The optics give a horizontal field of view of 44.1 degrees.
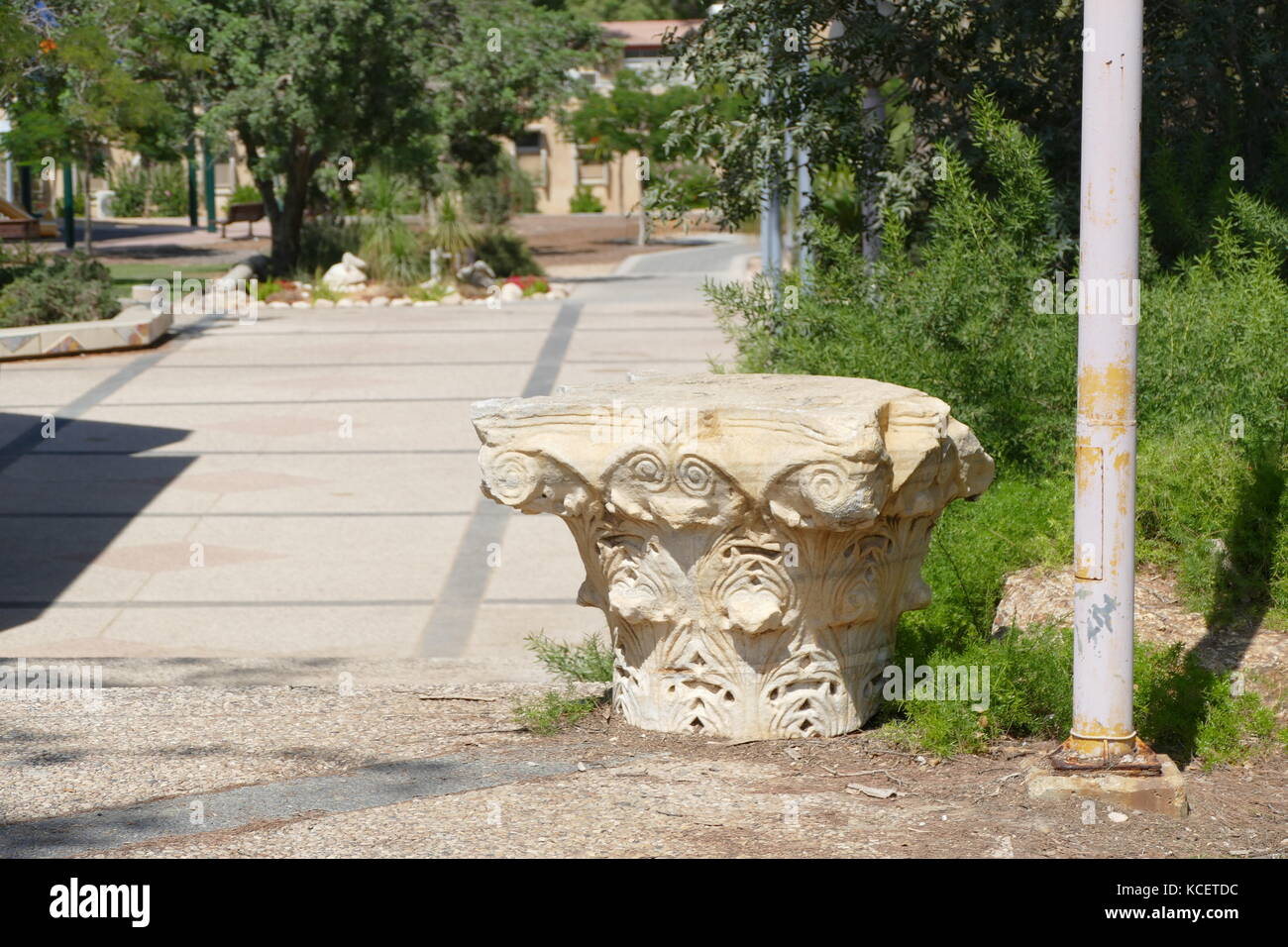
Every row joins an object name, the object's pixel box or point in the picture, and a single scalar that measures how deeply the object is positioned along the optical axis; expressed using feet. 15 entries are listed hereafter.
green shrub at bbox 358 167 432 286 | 81.35
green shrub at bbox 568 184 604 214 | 171.63
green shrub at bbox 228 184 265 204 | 142.51
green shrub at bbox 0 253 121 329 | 59.67
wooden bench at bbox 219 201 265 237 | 113.39
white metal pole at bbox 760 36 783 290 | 35.55
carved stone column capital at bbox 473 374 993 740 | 15.76
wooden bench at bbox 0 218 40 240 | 63.77
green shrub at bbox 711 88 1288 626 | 21.21
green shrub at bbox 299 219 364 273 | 84.43
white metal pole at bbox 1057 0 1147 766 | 14.71
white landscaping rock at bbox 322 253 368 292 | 79.30
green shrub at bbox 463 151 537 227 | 114.42
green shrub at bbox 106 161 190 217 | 155.43
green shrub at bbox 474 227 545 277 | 86.94
